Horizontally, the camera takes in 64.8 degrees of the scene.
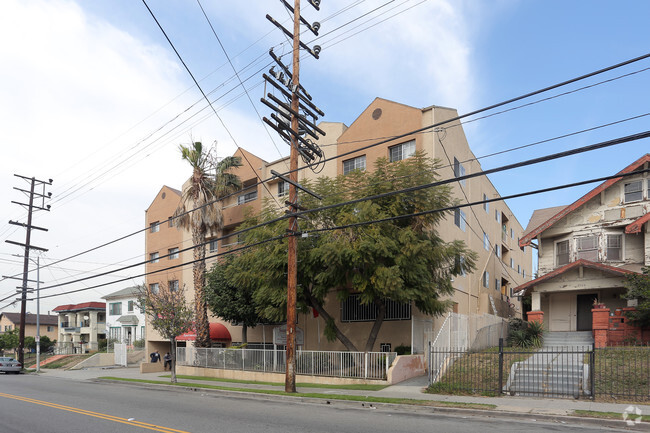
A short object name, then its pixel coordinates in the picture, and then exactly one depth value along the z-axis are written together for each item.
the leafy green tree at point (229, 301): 26.94
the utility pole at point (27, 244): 38.59
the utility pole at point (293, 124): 16.95
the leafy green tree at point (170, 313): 22.64
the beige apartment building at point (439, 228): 24.05
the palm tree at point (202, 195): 29.75
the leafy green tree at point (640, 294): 20.09
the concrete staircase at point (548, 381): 14.34
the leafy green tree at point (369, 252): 19.02
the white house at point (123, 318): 49.56
